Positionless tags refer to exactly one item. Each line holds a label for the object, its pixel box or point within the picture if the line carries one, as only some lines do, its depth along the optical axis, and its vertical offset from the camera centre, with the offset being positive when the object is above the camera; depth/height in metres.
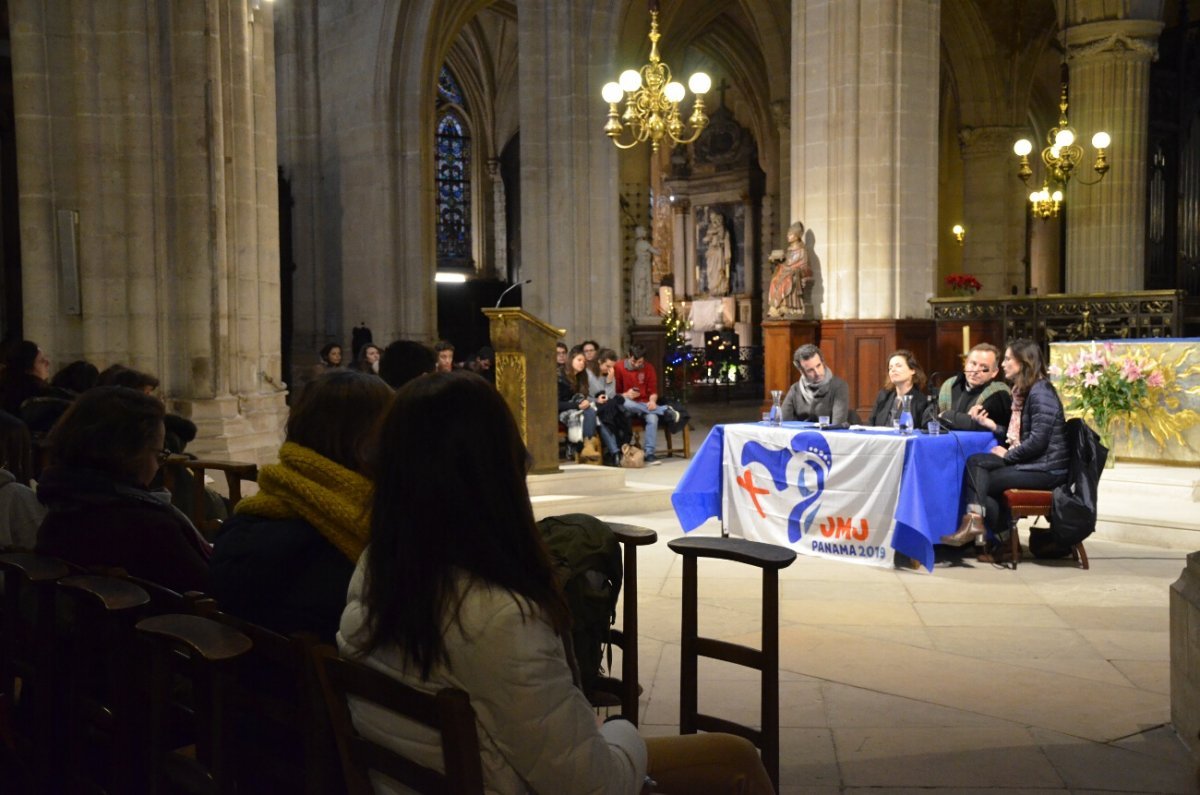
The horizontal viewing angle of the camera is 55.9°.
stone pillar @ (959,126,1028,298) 21.47 +2.43
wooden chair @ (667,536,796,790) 2.93 -0.86
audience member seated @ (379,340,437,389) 5.37 -0.11
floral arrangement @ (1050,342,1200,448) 7.94 -0.43
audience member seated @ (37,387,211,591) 2.75 -0.40
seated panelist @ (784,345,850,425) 7.28 -0.39
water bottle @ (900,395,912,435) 6.55 -0.52
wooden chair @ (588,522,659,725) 2.93 -0.84
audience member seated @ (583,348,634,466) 10.76 -0.72
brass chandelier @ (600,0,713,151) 11.14 +2.36
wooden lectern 8.38 -0.29
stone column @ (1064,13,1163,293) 15.13 +2.65
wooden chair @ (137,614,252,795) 1.95 -0.66
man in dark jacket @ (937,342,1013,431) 6.69 -0.39
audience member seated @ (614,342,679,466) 11.03 -0.58
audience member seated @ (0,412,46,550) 3.49 -0.53
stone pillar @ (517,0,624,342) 15.52 +2.27
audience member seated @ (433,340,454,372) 8.77 -0.15
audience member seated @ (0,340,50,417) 6.04 -0.20
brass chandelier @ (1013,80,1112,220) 14.07 +2.25
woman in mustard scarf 2.20 -0.38
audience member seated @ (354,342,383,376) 10.47 -0.19
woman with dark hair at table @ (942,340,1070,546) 6.30 -0.72
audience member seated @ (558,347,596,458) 10.20 -0.67
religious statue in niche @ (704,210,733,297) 28.27 +1.94
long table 6.29 -0.93
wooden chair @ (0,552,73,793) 2.60 -0.79
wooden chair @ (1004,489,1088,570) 6.29 -0.95
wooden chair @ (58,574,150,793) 2.36 -0.78
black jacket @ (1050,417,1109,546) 6.20 -0.89
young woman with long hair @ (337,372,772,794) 1.69 -0.39
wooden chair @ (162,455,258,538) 4.37 -0.55
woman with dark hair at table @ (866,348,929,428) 7.01 -0.38
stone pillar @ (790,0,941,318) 11.38 +1.84
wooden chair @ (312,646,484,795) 1.58 -0.57
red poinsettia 14.72 +0.65
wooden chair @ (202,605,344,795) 1.86 -0.67
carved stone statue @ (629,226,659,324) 17.73 +0.77
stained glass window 27.47 +3.56
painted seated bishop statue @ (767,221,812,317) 11.67 +0.54
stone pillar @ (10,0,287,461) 7.47 +1.03
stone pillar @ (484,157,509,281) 27.70 +2.72
